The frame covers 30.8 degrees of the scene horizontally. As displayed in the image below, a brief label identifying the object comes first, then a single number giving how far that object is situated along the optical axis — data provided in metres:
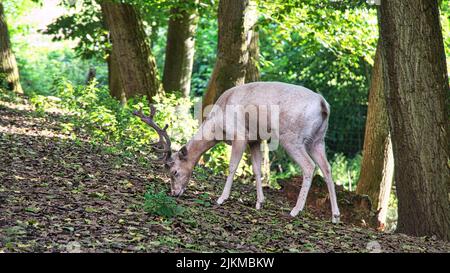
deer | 9.54
